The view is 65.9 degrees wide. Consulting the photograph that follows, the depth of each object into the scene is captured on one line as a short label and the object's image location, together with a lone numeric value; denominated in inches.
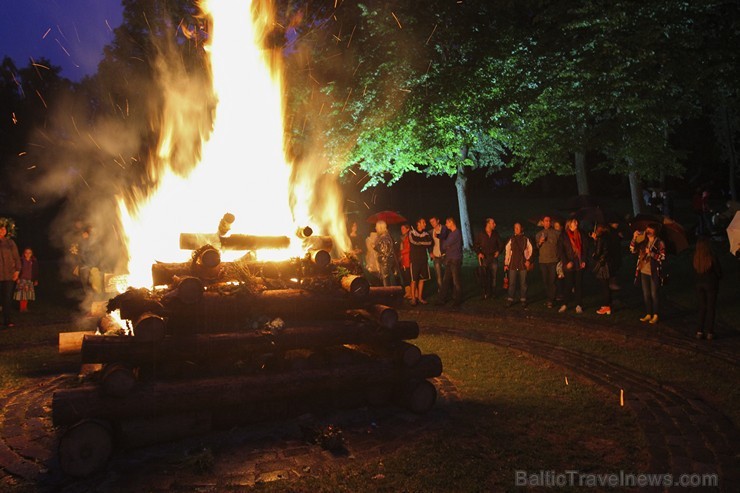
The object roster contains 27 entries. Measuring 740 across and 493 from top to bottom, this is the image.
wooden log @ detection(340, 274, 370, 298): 325.1
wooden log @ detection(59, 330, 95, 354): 343.6
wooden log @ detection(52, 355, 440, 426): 237.5
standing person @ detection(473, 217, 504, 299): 682.8
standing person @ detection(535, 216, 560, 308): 628.4
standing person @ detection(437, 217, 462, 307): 666.8
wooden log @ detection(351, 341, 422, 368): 306.2
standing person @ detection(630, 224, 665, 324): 510.6
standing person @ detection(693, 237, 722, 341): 447.2
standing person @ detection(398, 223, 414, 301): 706.9
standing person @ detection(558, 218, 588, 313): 608.1
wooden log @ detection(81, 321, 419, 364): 254.2
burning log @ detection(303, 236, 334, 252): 381.1
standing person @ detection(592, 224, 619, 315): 575.5
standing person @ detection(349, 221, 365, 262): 824.3
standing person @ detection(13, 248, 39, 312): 657.0
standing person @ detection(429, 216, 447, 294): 697.8
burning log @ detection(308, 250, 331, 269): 347.3
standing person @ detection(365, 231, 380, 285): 713.6
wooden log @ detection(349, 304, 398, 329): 315.3
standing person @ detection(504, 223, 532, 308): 642.8
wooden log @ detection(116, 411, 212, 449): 245.9
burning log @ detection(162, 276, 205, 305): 274.2
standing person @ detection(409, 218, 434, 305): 679.1
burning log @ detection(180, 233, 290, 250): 361.4
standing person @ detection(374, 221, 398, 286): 698.8
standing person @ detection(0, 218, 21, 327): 550.0
